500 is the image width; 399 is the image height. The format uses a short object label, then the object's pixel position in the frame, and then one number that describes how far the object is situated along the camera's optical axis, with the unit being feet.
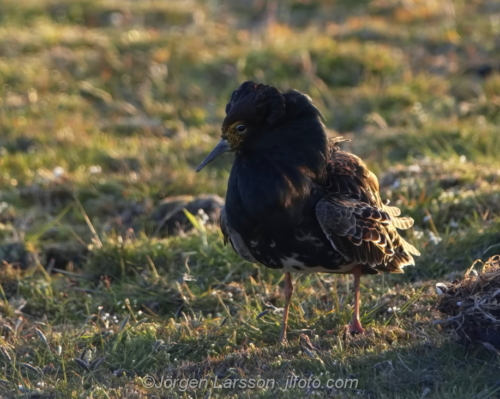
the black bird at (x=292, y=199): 34.09
